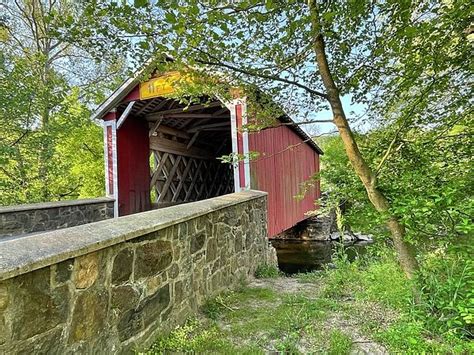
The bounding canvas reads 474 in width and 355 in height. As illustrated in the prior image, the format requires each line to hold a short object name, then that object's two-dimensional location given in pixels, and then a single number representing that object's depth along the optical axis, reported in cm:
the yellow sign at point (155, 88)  547
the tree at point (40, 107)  639
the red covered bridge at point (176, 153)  584
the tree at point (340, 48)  239
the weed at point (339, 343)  190
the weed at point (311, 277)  391
